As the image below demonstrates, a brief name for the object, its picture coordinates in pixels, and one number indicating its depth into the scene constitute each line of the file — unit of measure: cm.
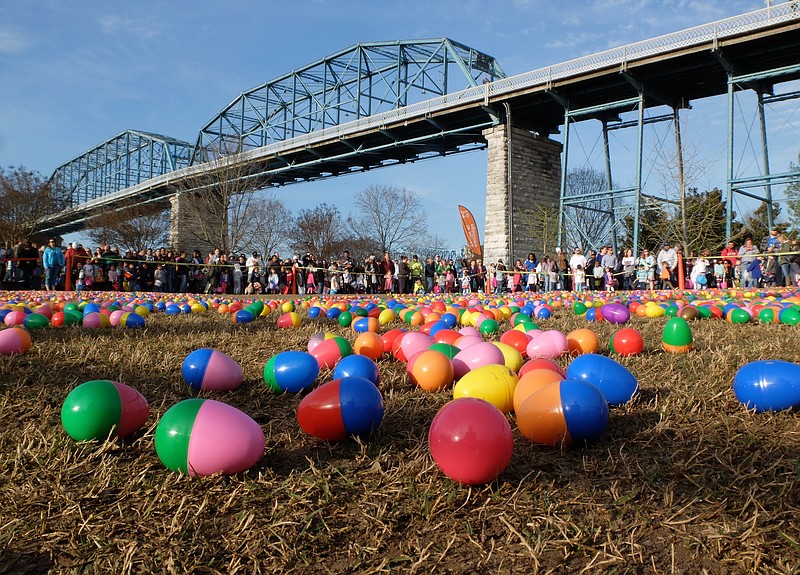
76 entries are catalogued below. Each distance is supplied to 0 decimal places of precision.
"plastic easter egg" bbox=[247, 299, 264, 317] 753
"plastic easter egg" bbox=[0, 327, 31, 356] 412
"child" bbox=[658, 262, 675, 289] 1638
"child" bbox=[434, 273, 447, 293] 2259
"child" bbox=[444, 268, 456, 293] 2211
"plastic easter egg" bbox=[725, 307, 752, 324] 645
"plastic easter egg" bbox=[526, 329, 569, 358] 408
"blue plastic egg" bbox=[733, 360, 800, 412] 268
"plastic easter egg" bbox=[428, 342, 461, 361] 363
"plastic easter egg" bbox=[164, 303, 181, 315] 838
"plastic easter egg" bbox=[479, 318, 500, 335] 561
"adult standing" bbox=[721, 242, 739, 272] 1802
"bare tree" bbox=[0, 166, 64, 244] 4431
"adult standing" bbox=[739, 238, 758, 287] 1614
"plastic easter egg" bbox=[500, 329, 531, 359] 423
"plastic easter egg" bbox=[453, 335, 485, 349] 395
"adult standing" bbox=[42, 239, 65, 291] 1633
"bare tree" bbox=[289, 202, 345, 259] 5422
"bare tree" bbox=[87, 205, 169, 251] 5294
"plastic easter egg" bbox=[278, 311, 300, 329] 650
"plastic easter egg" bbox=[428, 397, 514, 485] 187
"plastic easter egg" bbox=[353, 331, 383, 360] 427
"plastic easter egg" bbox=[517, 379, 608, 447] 225
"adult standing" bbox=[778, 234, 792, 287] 1559
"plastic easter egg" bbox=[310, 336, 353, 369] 392
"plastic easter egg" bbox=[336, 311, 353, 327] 684
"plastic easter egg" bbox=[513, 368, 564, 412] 260
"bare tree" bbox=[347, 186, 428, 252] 4891
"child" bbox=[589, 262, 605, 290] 1805
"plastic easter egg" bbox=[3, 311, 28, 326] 589
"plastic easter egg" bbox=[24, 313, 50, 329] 579
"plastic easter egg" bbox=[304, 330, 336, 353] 430
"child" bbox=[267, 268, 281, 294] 2131
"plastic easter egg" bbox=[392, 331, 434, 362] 409
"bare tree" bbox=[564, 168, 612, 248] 2933
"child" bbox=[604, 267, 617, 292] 1732
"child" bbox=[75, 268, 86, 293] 1709
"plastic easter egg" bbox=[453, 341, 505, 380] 338
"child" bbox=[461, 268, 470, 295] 2219
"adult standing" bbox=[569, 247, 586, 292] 1830
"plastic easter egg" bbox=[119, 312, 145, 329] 614
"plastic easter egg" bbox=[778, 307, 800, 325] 612
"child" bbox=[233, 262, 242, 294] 2043
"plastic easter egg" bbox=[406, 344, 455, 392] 328
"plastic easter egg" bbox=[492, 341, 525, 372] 353
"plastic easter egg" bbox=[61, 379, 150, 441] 231
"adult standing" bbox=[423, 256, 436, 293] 2303
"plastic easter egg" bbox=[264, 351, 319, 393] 327
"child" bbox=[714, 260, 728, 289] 1838
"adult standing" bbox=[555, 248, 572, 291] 1914
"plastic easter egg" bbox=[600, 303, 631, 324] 679
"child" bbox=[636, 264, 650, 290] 1809
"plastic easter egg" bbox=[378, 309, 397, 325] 693
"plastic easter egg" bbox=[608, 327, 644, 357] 422
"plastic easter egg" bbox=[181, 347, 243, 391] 327
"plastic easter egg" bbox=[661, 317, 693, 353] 434
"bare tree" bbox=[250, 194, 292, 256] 4901
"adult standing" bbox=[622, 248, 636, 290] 1830
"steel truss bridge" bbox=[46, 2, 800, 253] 1992
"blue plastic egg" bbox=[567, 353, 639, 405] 286
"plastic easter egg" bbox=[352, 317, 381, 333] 586
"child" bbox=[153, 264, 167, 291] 1869
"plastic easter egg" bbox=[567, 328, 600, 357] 434
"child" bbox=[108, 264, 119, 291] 1848
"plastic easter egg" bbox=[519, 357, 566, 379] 303
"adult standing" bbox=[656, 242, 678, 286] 1688
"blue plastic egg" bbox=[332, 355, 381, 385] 314
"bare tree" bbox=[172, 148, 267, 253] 3357
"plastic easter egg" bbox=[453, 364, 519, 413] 273
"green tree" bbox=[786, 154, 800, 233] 2536
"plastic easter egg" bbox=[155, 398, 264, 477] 200
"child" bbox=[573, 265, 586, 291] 1750
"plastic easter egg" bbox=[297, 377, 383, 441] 235
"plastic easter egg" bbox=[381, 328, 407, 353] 451
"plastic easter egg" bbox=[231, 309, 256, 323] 695
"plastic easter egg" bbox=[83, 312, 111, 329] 606
